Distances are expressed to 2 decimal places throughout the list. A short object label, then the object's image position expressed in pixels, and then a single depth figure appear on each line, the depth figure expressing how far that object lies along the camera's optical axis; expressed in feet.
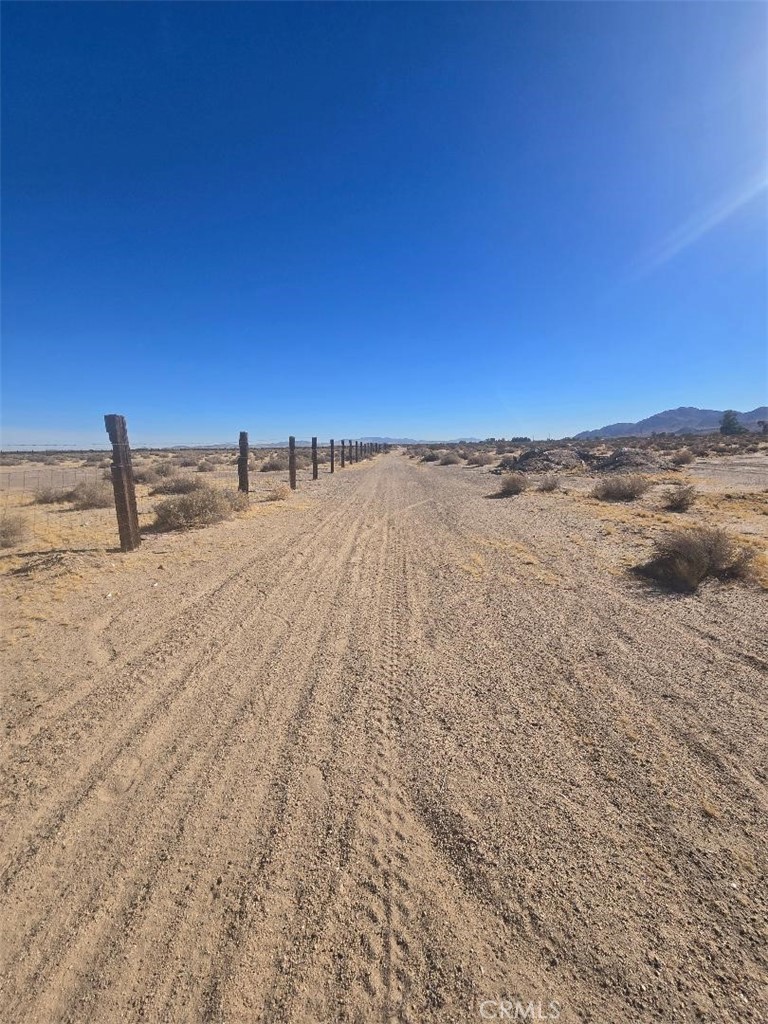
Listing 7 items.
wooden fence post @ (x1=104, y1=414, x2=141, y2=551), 25.98
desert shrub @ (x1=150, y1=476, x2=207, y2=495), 55.42
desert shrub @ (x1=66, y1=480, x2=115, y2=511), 48.04
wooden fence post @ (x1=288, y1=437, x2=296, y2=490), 63.68
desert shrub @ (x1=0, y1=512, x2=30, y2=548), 29.46
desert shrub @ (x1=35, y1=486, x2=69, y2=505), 52.39
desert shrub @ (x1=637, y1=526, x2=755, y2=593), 20.23
